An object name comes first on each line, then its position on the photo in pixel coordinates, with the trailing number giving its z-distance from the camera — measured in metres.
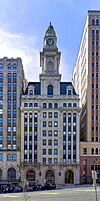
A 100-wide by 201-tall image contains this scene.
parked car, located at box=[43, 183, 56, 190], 101.69
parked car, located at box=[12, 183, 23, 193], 93.36
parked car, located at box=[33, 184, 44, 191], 97.95
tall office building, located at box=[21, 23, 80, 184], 138.75
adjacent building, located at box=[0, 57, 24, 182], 138.50
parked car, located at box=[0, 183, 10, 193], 93.71
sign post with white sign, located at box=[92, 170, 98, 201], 34.62
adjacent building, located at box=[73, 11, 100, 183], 141.38
